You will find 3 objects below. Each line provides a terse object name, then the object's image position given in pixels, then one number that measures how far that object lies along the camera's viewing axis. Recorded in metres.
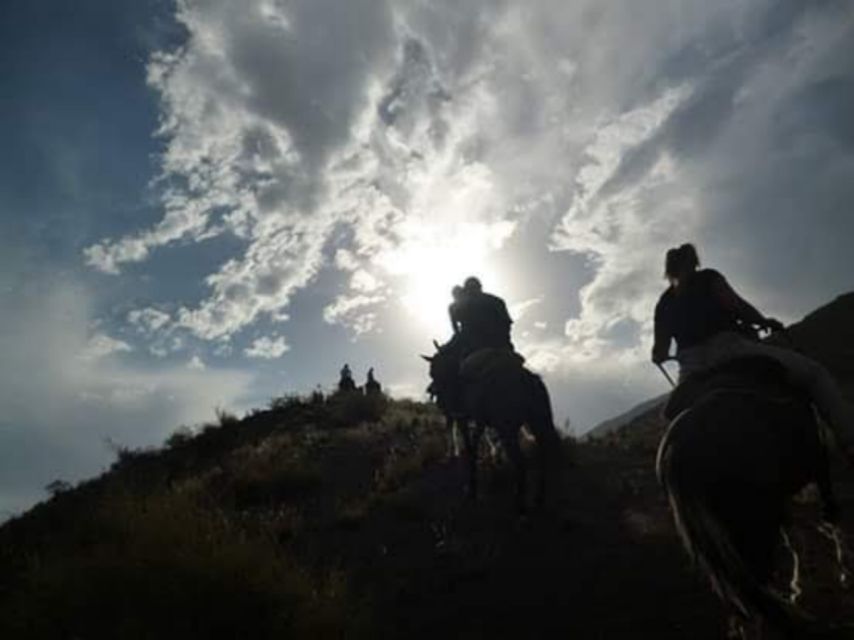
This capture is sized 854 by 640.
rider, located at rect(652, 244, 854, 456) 6.18
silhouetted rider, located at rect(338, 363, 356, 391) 31.98
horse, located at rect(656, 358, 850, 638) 5.14
